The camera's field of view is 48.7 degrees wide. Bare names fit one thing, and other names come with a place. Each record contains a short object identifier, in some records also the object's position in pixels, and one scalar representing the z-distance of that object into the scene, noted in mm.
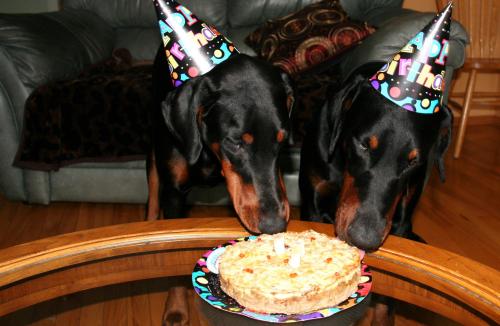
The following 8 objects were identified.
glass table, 854
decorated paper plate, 750
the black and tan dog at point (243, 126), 1231
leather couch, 2285
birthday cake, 761
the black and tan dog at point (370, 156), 1204
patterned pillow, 2705
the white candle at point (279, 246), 875
